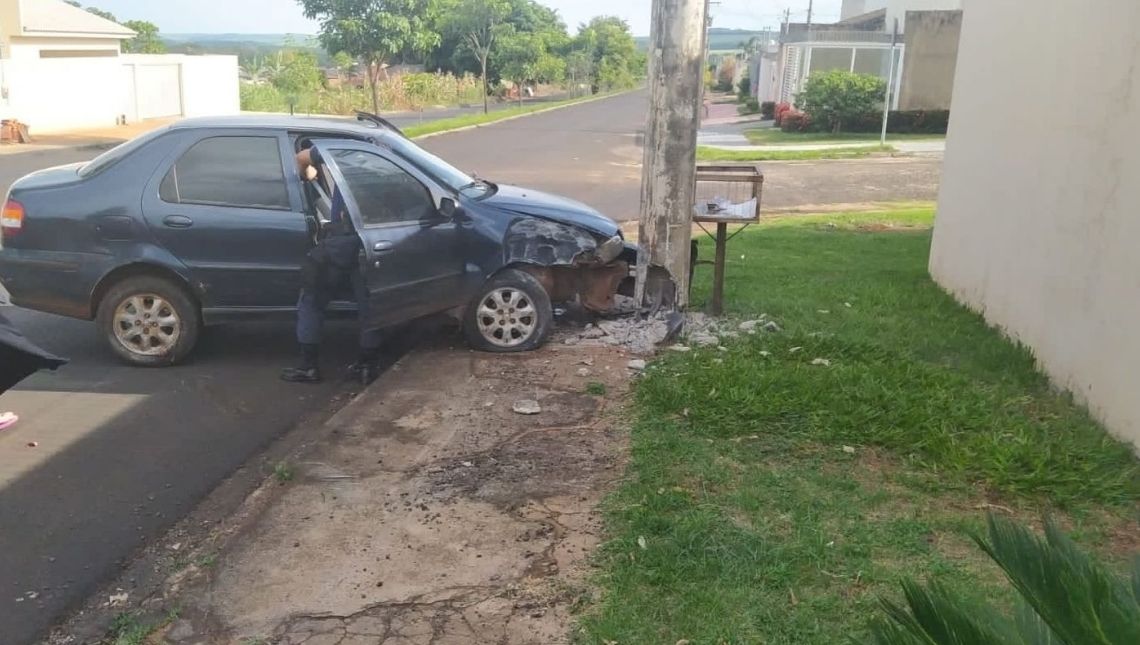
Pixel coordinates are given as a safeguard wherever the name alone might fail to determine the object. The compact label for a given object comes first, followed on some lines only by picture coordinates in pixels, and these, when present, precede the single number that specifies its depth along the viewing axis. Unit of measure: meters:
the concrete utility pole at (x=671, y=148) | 7.25
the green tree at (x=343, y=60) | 34.06
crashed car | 6.85
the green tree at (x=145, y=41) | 56.50
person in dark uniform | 6.54
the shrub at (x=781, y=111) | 34.70
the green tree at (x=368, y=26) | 30.61
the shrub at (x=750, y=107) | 49.78
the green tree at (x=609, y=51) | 79.94
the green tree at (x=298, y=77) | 42.25
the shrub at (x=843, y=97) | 31.48
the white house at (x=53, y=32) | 29.88
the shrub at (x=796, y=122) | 32.53
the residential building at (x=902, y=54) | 33.75
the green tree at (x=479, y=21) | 46.06
